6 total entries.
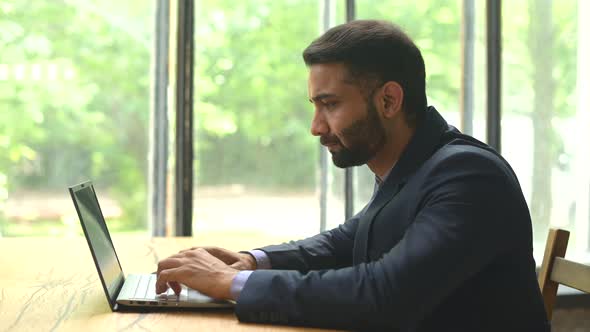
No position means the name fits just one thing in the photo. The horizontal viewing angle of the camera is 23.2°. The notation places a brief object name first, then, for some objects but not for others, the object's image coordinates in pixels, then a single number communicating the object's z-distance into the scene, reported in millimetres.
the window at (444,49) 4580
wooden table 2253
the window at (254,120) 4327
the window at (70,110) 4130
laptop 2324
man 2216
